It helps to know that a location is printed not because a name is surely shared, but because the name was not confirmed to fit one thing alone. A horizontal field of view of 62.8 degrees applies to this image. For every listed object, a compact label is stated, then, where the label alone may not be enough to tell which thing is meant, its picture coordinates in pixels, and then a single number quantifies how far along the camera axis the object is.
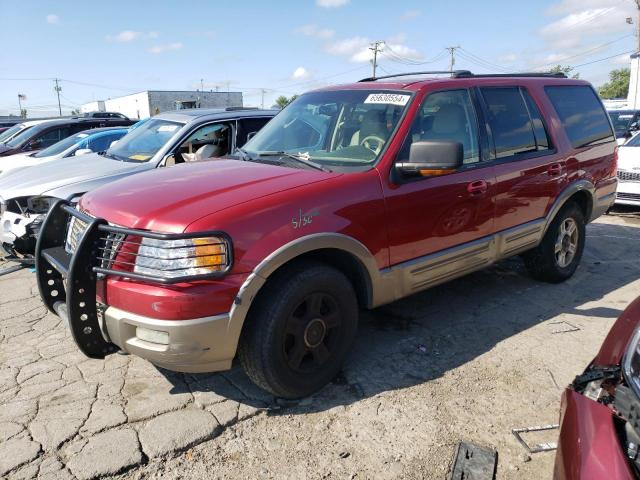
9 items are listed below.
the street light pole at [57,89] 94.19
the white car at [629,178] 8.46
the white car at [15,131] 13.30
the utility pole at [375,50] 58.94
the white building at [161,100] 44.16
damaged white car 5.56
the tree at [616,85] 71.48
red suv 2.73
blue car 9.11
